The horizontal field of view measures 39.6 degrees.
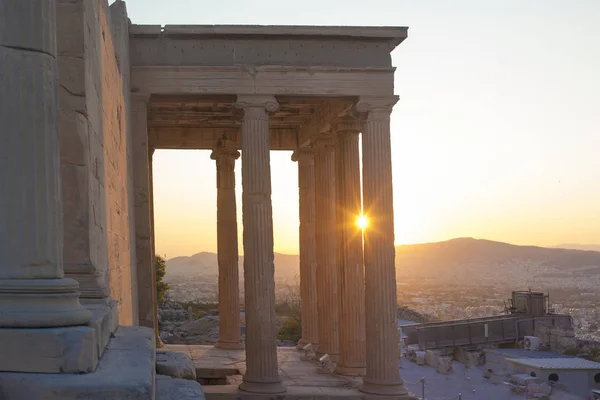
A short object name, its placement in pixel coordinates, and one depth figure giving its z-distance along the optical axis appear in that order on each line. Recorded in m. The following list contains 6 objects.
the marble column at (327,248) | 28.52
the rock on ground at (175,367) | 10.16
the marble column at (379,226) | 23.23
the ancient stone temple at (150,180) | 7.05
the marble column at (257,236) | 22.91
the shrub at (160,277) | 53.36
